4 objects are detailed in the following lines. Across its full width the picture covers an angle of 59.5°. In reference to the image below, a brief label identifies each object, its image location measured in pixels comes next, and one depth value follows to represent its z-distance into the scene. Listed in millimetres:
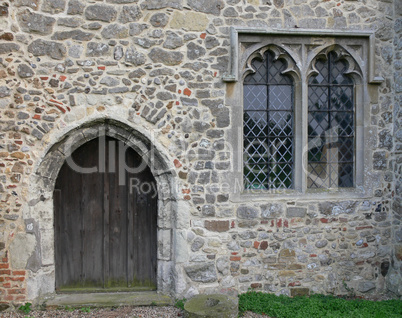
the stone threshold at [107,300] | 4770
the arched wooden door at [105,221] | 5152
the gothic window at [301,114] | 4949
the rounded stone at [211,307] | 4105
